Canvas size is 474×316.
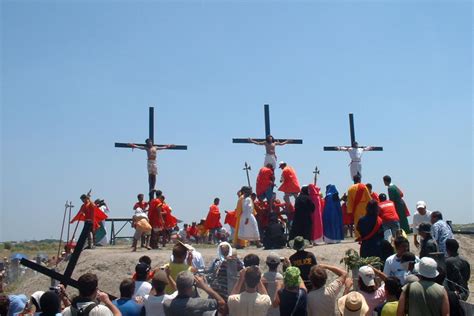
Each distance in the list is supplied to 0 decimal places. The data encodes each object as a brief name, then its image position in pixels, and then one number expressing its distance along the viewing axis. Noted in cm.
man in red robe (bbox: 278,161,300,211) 1593
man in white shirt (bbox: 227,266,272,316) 599
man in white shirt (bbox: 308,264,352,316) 603
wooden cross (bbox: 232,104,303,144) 2142
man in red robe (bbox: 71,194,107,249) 1609
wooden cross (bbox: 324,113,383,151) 2305
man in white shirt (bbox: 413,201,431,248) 1326
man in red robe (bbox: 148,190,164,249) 1611
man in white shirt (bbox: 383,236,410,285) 743
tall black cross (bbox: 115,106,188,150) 2192
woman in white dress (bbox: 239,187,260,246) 1457
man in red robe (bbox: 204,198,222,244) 2081
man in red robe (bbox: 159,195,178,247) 1658
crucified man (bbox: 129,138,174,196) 1989
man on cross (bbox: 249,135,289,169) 1831
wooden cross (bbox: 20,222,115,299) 709
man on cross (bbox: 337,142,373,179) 2049
